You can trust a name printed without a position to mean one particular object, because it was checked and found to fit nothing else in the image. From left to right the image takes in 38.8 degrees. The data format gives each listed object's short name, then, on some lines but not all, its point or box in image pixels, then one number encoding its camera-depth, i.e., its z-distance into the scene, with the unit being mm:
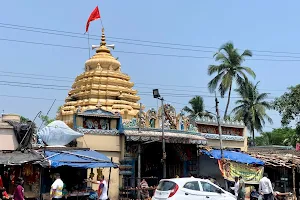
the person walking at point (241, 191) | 18956
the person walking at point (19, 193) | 13539
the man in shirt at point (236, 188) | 18828
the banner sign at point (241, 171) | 23078
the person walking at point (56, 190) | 14672
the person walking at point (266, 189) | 15852
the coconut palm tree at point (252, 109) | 42469
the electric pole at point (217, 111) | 22747
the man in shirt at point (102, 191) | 15000
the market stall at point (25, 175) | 17766
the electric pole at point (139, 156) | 20795
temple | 21250
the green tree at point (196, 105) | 50281
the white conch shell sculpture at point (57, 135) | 19828
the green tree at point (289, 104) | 30133
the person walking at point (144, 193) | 20672
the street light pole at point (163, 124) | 20853
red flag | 28609
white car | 14330
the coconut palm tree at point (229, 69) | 36156
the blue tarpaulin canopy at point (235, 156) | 23516
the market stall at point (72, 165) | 17062
